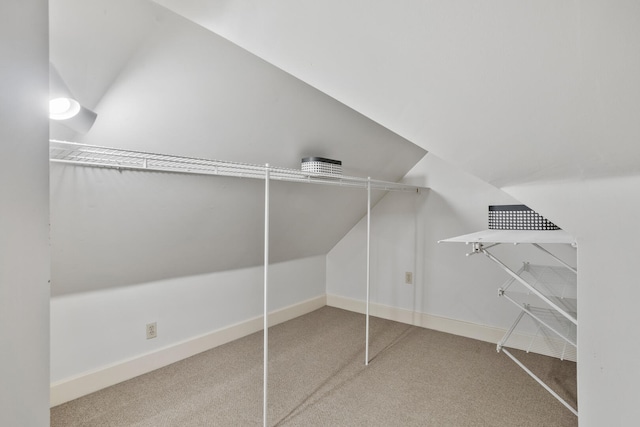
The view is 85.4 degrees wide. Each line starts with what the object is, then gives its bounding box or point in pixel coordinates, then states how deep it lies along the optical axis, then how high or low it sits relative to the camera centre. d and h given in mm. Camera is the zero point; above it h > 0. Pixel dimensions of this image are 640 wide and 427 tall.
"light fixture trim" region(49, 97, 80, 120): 1092 +318
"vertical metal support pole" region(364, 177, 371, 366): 2510 -1002
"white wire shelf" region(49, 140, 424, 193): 1403 +215
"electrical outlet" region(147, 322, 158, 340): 2416 -864
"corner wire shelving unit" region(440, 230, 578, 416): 1666 -534
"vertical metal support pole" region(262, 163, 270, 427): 1750 -460
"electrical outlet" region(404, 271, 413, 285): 3422 -666
